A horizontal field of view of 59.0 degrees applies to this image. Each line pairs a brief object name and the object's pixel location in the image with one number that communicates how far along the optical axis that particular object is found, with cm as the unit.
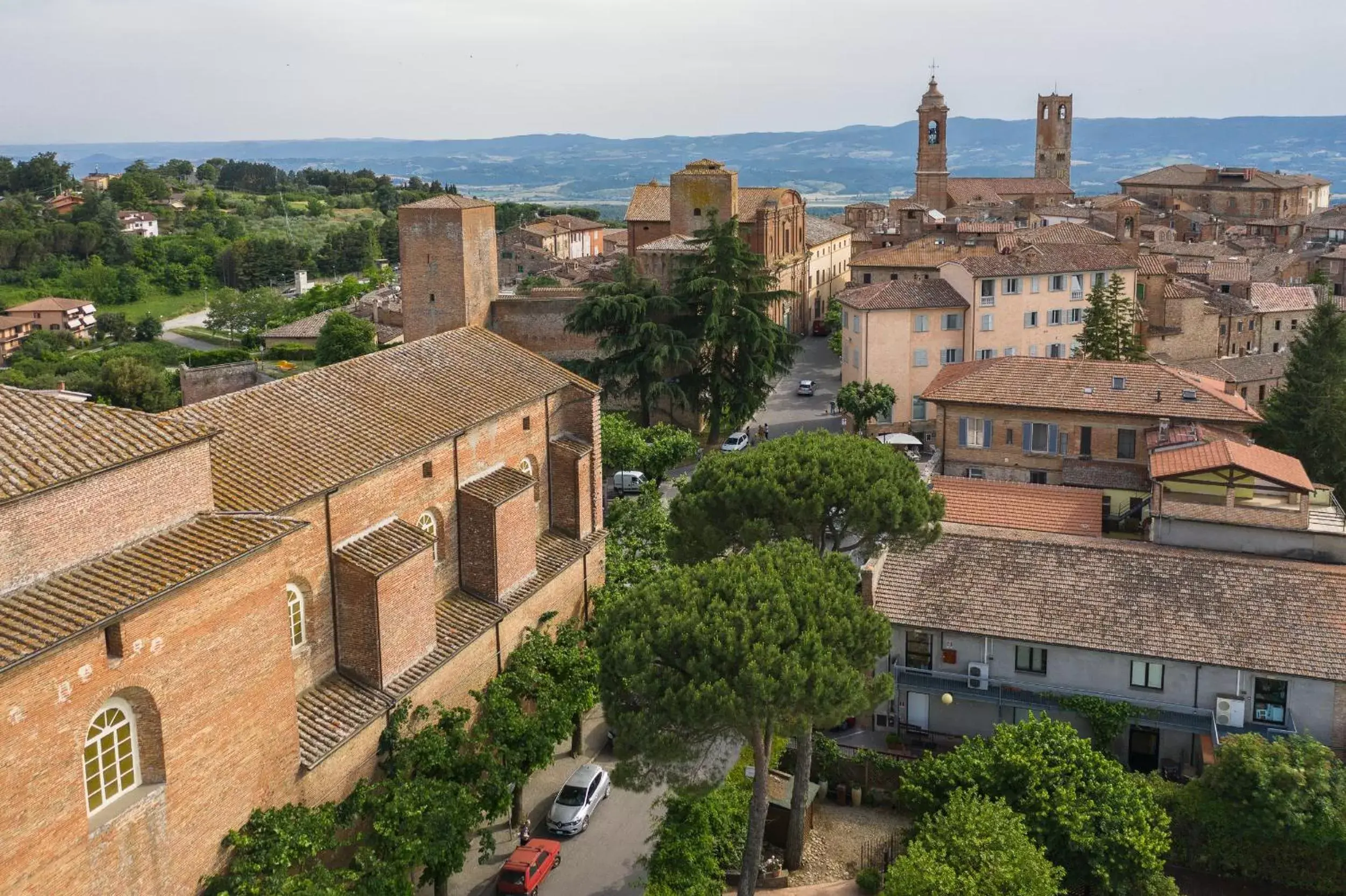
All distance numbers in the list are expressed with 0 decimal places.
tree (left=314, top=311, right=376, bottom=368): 7131
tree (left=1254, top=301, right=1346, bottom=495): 4250
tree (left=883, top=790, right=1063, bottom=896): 2006
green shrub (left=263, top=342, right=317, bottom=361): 8325
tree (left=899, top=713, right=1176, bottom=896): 2173
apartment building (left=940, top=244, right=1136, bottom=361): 5512
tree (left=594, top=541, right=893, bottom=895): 1977
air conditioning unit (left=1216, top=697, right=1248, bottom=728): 2598
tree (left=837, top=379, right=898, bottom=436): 5184
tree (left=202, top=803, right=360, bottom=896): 1805
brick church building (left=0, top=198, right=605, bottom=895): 1573
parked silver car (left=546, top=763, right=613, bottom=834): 2536
